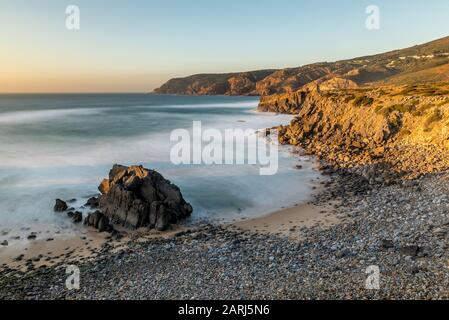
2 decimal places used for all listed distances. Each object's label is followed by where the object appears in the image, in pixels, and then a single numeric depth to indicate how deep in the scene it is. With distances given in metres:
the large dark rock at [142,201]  24.80
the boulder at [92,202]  29.02
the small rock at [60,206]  28.61
